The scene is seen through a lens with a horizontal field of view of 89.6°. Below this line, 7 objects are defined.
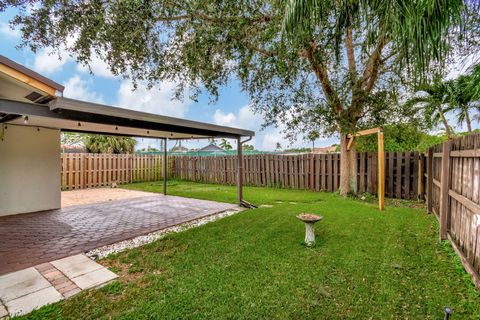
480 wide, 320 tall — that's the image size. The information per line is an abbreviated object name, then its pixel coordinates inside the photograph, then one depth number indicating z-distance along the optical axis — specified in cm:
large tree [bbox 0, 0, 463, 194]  270
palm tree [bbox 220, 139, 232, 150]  3643
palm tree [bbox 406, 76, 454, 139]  715
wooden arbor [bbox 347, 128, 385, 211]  618
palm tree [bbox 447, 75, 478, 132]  670
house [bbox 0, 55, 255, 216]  388
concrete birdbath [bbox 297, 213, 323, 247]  380
